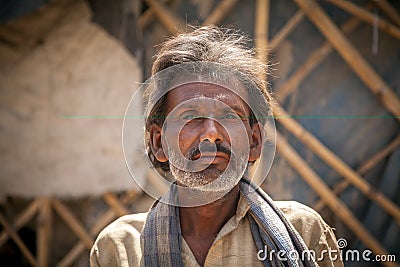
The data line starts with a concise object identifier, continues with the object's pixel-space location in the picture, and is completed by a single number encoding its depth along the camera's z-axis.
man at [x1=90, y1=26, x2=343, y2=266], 1.78
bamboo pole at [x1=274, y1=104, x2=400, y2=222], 3.44
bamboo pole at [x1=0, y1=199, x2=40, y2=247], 3.59
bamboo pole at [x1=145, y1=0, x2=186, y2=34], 3.56
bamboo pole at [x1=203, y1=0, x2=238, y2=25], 3.55
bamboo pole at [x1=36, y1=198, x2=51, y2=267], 3.59
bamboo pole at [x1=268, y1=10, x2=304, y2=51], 3.54
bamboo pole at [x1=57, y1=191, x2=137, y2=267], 3.60
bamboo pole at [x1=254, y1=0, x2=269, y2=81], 3.40
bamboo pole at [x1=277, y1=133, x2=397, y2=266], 3.45
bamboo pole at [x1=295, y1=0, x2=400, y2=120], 3.47
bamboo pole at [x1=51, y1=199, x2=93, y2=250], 3.59
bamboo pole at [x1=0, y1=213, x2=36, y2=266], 3.58
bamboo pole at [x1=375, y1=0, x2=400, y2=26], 3.51
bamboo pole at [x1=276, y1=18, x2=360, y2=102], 3.58
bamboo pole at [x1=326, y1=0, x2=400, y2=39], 3.47
